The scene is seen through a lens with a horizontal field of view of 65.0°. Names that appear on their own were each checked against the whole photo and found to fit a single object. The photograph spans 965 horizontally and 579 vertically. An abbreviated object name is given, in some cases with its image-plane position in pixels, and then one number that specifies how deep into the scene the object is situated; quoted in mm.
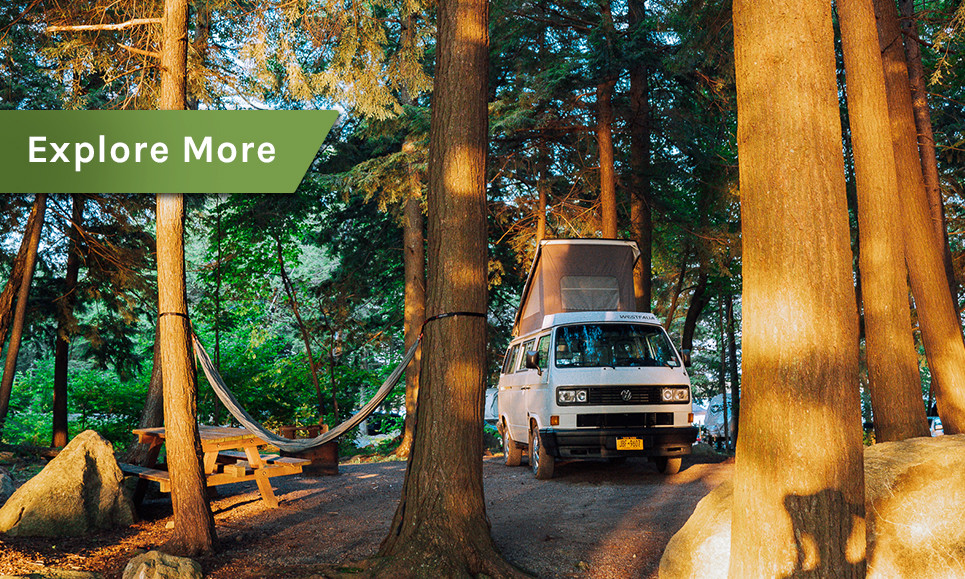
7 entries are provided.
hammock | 6902
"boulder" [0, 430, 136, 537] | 7332
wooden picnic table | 8305
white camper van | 10812
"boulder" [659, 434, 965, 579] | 4898
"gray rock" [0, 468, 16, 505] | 8947
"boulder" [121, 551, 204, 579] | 5402
